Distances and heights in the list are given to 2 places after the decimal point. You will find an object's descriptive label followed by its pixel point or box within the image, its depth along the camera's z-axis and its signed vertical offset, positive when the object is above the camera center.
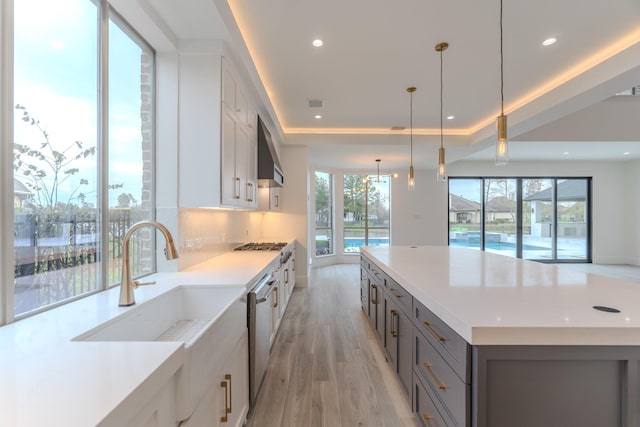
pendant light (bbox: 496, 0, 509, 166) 2.06 +0.54
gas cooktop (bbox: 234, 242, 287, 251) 3.59 -0.45
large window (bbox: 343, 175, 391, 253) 8.23 +0.11
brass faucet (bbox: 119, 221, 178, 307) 1.39 -0.27
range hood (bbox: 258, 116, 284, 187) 3.48 +0.66
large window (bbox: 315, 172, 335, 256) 7.76 -0.01
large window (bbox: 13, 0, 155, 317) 1.28 +0.36
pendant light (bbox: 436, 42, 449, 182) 2.75 +0.59
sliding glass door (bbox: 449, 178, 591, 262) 8.09 -0.08
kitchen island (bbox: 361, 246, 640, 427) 1.08 -0.57
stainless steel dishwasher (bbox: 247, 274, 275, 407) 1.89 -0.85
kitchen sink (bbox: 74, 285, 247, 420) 1.03 -0.57
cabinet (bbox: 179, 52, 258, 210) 2.25 +0.67
